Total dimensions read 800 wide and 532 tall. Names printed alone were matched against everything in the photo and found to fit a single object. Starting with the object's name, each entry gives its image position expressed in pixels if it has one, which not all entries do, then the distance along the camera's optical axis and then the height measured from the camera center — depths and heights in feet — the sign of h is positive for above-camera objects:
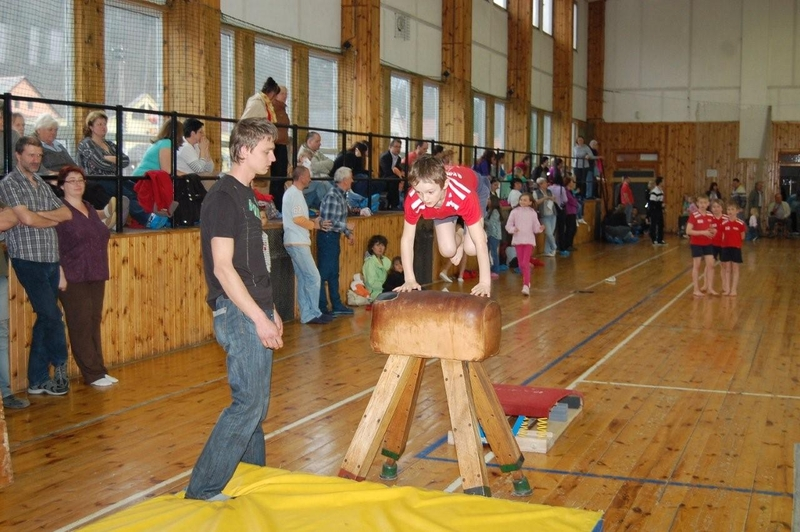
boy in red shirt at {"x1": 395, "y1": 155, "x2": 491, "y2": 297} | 16.97 -0.02
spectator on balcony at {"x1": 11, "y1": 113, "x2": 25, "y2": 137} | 26.94 +2.29
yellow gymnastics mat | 13.65 -4.78
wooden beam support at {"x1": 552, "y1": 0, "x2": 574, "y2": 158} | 93.35 +13.15
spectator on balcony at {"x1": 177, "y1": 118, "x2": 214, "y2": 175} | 31.50 +1.74
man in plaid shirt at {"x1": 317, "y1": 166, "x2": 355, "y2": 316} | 37.55 -1.41
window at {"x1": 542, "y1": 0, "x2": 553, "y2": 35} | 90.94 +18.75
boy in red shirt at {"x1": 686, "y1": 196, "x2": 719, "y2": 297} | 44.29 -1.46
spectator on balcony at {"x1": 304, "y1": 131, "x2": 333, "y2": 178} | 41.36 +1.73
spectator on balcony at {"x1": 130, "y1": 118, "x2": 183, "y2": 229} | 30.91 +1.35
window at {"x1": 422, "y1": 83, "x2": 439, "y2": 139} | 64.90 +6.57
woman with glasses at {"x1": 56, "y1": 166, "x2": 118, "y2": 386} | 24.70 -1.93
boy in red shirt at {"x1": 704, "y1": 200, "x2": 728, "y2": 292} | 44.24 -0.73
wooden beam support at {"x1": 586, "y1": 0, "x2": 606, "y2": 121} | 104.06 +16.92
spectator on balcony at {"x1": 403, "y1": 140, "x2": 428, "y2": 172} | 46.83 +2.63
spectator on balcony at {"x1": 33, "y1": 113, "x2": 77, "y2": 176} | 27.02 +1.54
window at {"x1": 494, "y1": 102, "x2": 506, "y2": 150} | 79.82 +6.84
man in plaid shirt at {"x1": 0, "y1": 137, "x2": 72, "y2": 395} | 22.95 -1.31
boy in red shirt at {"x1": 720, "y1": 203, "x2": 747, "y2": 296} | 44.50 -1.55
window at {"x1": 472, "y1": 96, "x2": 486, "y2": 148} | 73.82 +6.67
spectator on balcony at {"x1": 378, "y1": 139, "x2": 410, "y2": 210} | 48.03 +1.77
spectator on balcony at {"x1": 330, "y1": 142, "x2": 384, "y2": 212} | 43.01 +1.38
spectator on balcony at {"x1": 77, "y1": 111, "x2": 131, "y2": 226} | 28.27 +1.50
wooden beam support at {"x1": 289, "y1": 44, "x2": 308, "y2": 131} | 47.60 +6.13
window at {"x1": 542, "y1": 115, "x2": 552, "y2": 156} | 92.07 +7.17
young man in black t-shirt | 13.61 -1.42
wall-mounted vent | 58.23 +11.30
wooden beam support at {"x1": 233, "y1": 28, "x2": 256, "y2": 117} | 42.11 +6.33
